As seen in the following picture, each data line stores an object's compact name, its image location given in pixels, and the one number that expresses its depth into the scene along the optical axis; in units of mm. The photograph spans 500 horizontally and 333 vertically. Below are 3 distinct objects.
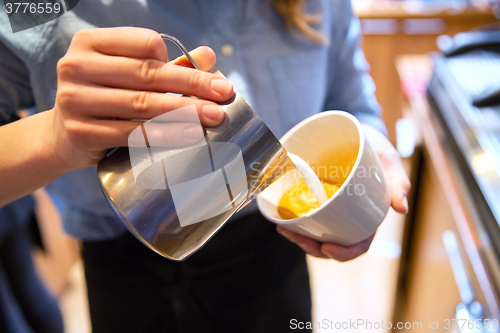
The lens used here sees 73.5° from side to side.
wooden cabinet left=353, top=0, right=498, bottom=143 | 1904
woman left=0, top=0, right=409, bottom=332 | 273
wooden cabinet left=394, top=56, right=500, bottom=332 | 500
